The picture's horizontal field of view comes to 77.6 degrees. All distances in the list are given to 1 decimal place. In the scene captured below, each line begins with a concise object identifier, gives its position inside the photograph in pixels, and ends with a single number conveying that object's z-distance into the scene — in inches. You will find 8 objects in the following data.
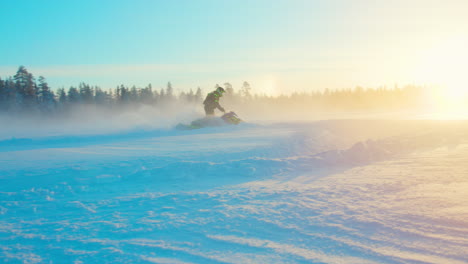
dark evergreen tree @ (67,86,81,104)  2294.2
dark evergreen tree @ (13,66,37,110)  1767.6
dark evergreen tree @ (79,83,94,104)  2413.8
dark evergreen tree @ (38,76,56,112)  1911.9
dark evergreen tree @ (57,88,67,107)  2226.9
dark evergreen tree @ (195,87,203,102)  3109.3
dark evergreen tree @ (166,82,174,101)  3062.0
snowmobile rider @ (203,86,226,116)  856.3
